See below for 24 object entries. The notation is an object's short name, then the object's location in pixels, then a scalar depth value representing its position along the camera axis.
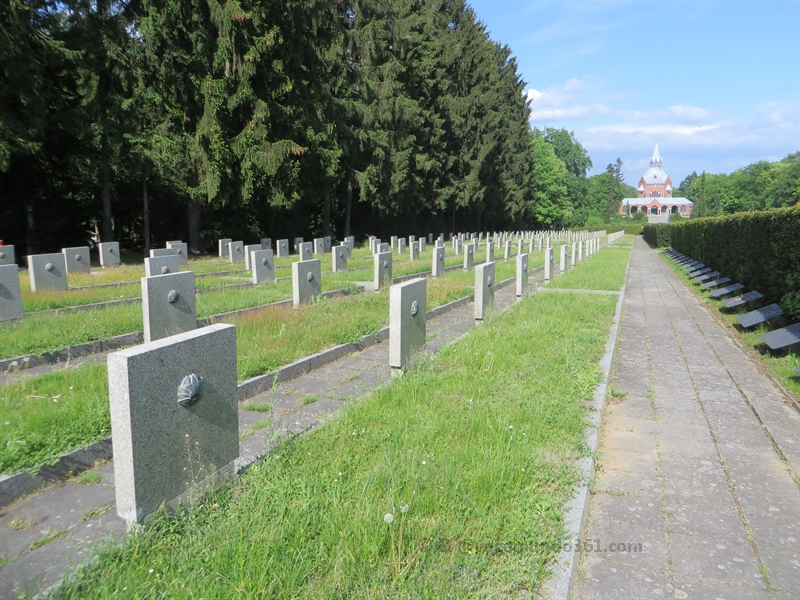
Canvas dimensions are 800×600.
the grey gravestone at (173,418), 2.97
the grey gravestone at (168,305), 7.21
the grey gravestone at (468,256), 20.36
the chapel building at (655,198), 160.88
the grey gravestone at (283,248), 23.61
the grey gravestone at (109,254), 18.40
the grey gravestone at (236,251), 20.84
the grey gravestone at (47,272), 11.23
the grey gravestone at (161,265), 10.69
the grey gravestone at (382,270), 13.37
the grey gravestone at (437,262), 16.61
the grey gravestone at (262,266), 14.18
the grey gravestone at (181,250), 17.43
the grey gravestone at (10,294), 8.41
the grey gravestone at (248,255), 17.76
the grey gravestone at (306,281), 10.68
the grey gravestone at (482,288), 9.61
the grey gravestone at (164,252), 16.95
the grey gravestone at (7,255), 14.17
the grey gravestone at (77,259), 15.06
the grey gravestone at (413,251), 23.24
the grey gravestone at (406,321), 6.22
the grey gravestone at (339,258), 17.42
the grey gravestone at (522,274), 13.17
